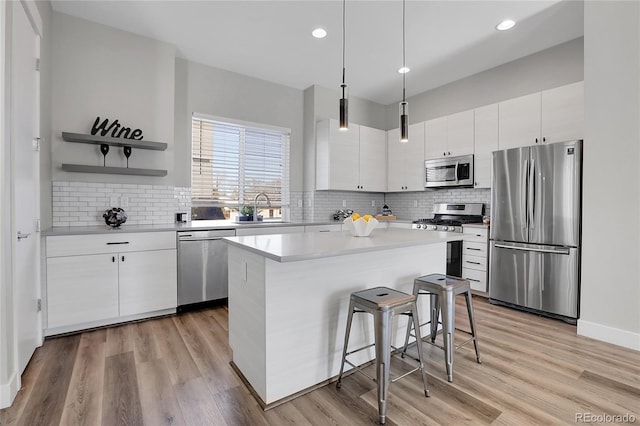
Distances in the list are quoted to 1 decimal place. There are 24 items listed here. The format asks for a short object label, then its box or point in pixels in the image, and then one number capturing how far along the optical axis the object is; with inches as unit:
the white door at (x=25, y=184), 74.2
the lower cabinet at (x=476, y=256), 150.1
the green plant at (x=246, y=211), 168.1
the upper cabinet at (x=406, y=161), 192.9
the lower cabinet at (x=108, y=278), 105.0
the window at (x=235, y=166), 165.2
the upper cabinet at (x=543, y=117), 131.6
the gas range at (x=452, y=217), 165.8
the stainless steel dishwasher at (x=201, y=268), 129.6
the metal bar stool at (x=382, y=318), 65.2
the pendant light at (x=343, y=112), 92.4
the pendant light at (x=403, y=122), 100.7
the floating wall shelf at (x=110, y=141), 118.7
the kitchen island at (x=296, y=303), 69.9
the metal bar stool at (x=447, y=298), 80.4
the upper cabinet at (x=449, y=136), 168.6
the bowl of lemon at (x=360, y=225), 93.1
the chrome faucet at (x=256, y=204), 168.1
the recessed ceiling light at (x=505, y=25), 125.1
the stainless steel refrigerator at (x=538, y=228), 117.7
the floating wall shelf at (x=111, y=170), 121.1
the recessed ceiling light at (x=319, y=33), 131.4
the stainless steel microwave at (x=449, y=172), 168.1
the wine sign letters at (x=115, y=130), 126.2
